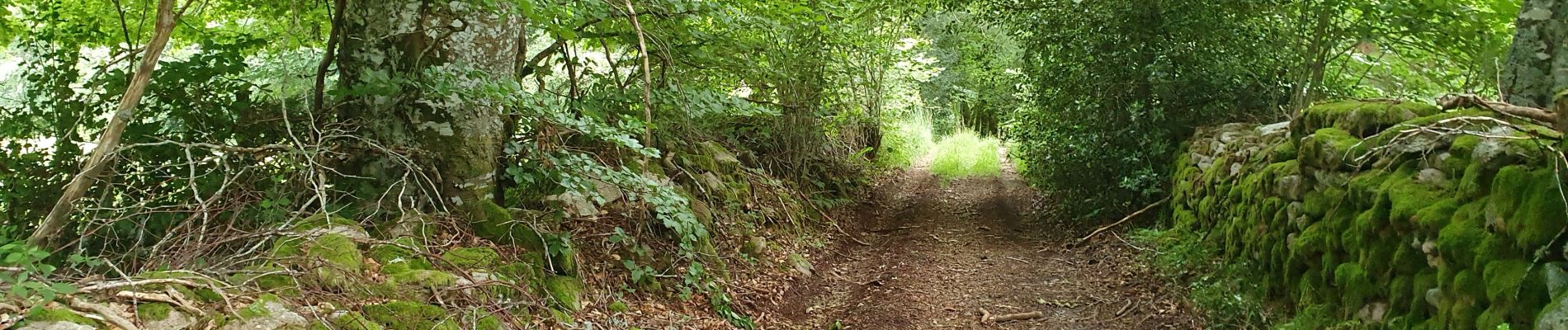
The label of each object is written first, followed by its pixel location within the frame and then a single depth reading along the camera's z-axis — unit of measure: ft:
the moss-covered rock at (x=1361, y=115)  13.80
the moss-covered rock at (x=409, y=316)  10.37
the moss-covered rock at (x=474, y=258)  13.06
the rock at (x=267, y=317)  8.88
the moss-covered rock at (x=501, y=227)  15.29
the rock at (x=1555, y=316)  8.03
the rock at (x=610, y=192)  19.19
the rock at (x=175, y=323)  8.39
